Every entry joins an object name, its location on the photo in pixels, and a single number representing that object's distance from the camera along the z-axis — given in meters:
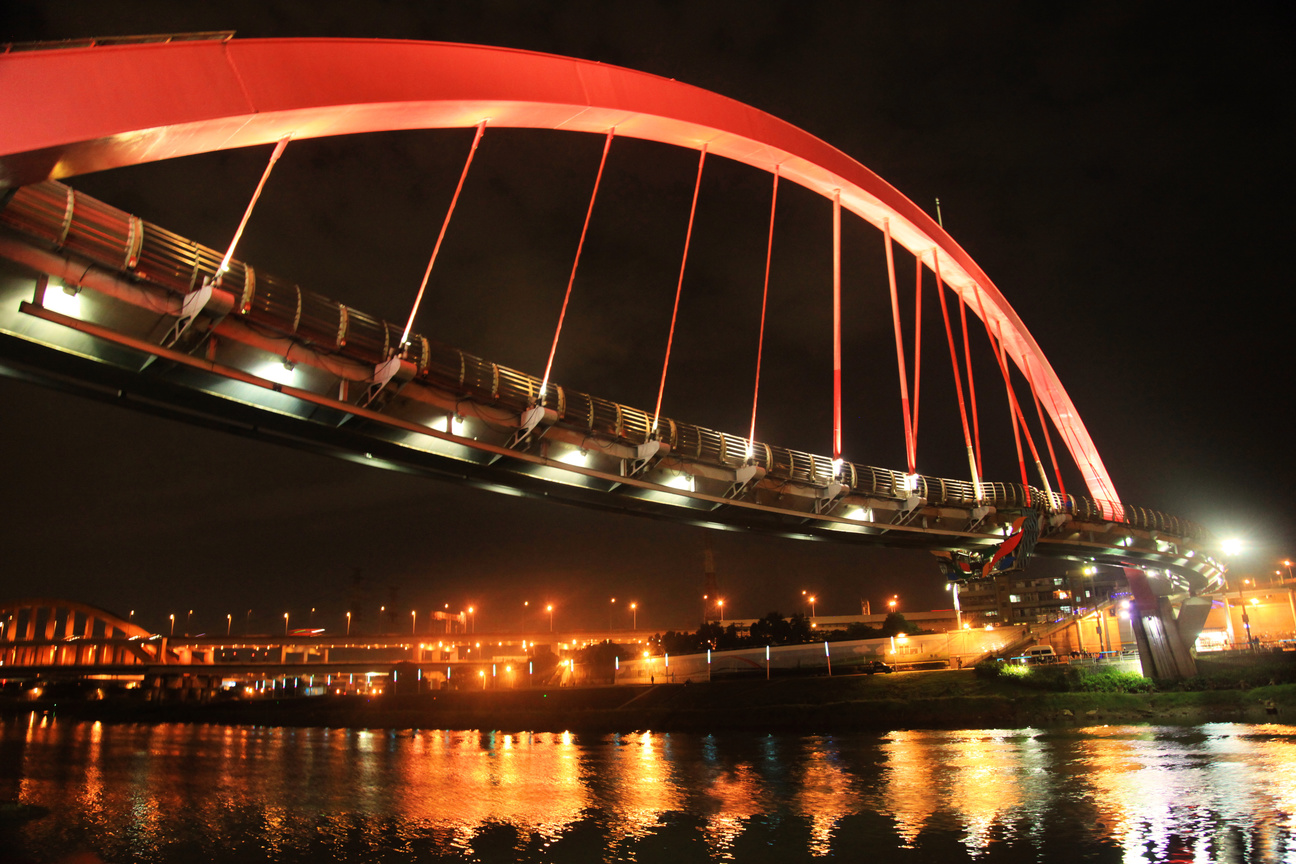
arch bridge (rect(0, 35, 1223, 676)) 8.85
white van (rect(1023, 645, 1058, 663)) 46.32
